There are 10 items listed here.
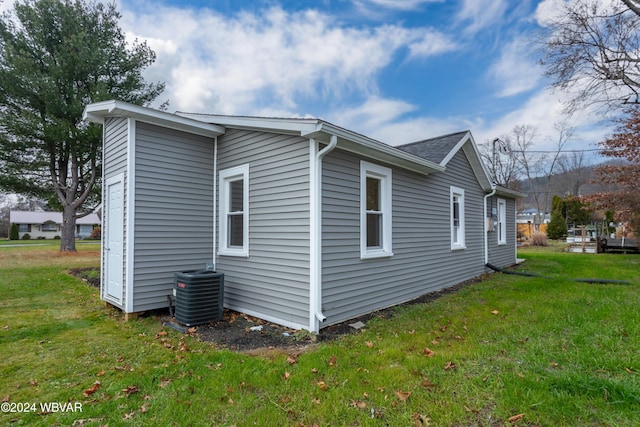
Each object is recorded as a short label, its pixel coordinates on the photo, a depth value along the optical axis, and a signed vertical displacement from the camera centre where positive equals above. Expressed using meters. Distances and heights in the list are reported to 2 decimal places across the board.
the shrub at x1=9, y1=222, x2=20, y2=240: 36.34 -1.15
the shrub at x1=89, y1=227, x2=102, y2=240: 36.59 -1.39
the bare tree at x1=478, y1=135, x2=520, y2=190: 29.69 +5.33
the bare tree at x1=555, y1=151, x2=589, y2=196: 32.22 +5.10
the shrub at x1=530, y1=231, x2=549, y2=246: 19.96 -1.14
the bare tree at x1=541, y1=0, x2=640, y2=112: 12.33 +6.80
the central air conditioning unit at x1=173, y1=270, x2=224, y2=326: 4.70 -1.11
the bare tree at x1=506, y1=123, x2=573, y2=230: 29.92 +6.36
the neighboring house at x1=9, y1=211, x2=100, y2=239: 41.28 -0.29
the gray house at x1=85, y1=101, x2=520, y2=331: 4.55 +0.14
